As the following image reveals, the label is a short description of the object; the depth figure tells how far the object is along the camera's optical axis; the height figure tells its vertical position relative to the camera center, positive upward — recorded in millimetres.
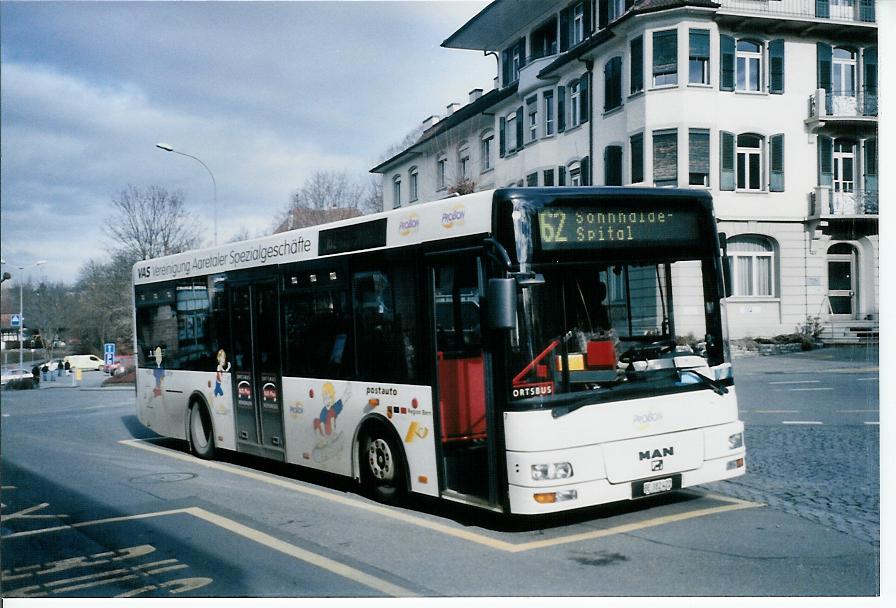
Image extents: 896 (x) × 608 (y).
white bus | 6410 -464
